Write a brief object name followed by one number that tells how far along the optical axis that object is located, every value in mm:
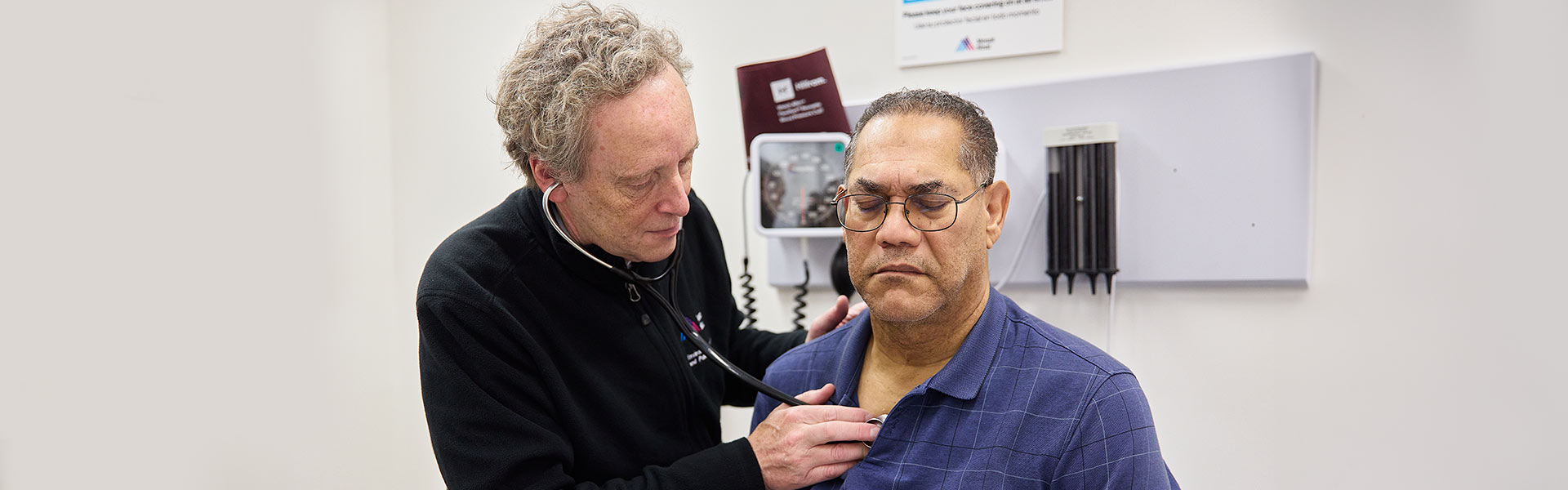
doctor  1189
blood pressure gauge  1857
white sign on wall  1784
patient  1089
